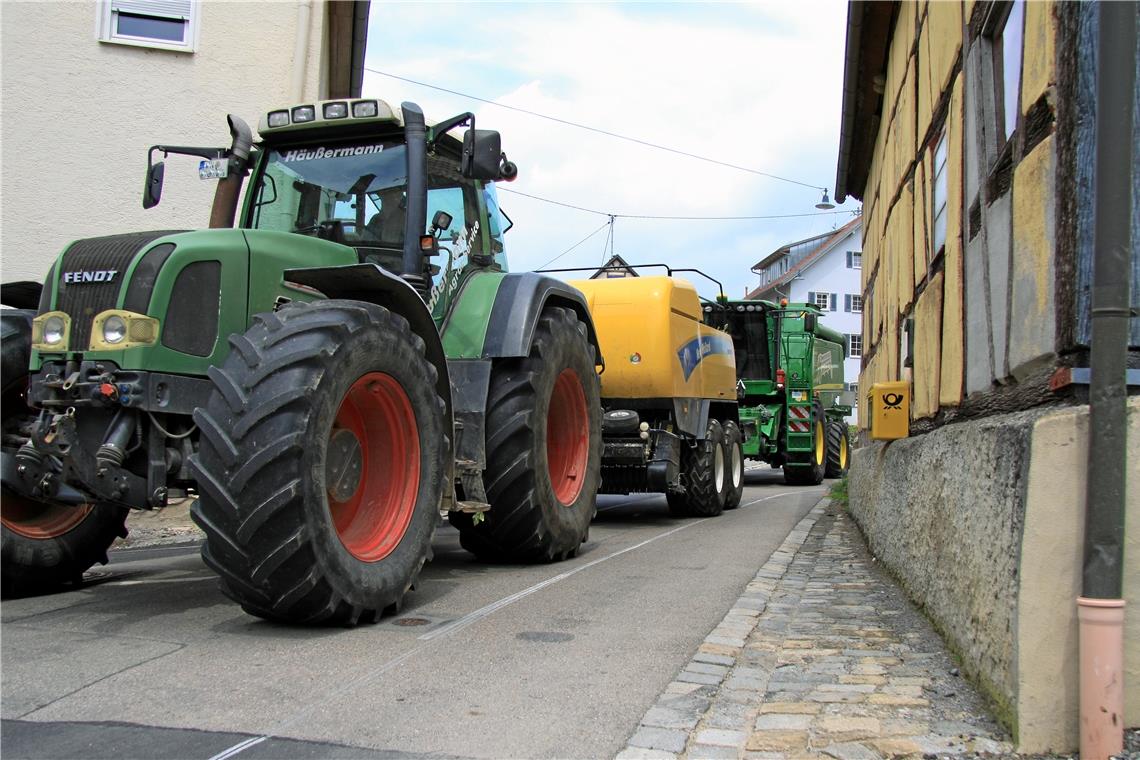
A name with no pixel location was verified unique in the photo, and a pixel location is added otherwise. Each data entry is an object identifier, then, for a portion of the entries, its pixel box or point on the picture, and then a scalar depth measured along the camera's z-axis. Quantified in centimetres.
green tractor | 417
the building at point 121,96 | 1018
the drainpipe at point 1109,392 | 293
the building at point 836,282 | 5635
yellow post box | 659
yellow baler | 997
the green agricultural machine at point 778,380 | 1777
